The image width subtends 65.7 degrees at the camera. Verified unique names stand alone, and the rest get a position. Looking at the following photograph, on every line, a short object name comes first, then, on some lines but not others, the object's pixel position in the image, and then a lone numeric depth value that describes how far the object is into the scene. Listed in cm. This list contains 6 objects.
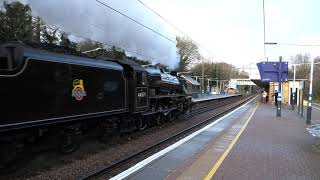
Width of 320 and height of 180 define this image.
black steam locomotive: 509
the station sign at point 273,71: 1871
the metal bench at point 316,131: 736
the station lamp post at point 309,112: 1231
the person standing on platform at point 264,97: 3104
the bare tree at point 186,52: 5277
